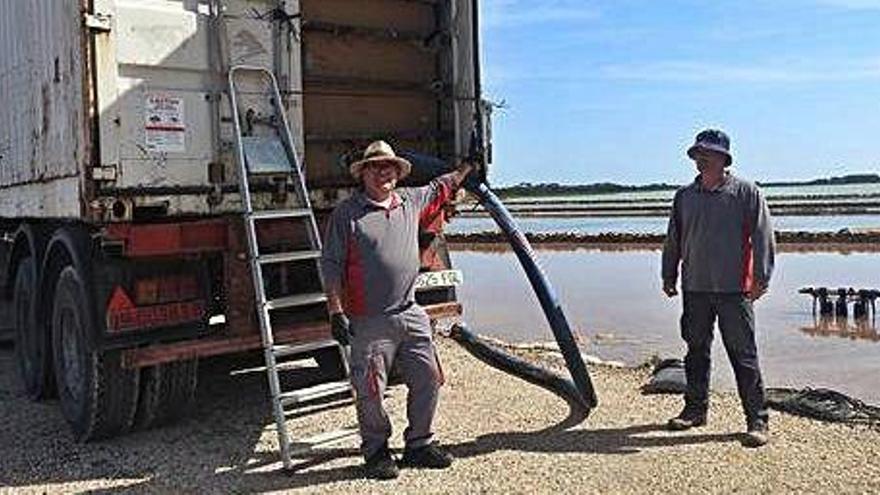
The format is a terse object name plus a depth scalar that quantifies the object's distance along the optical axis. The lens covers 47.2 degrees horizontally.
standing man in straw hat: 5.28
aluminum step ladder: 5.57
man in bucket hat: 5.96
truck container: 5.75
